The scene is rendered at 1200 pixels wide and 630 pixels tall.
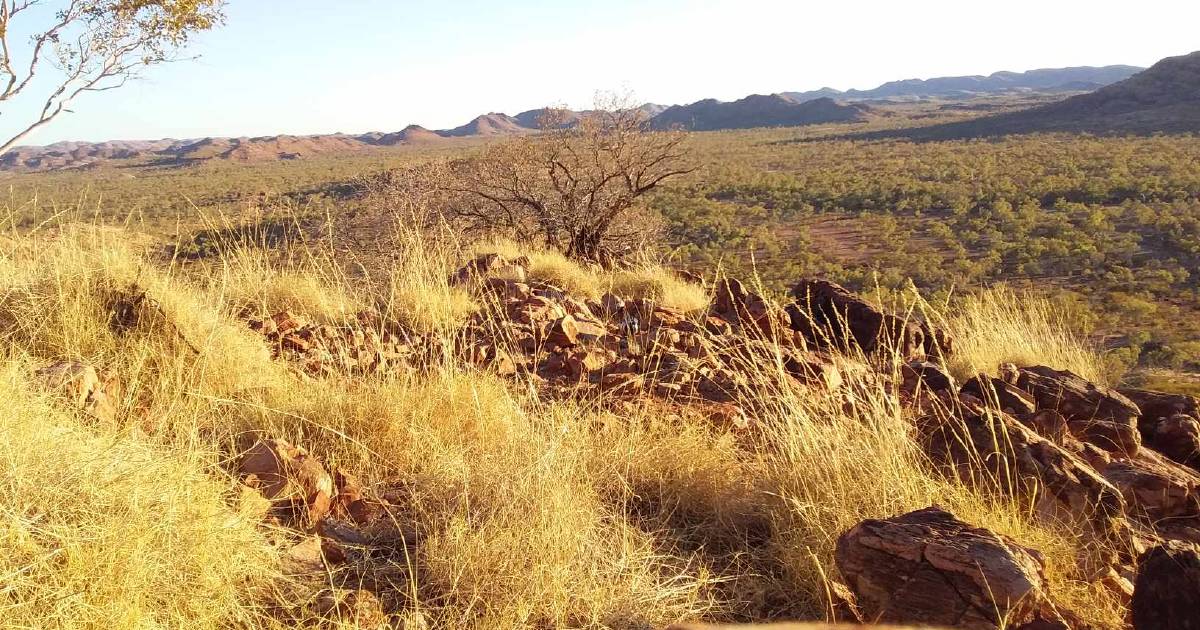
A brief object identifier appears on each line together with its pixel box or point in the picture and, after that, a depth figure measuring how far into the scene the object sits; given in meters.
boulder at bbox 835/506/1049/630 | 1.94
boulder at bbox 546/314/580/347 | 4.77
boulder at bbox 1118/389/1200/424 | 3.60
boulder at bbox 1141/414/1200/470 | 3.31
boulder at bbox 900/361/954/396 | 4.01
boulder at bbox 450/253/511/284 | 6.23
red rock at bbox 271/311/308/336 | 4.63
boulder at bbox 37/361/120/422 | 2.88
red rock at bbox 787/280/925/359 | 4.75
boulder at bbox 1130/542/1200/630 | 1.87
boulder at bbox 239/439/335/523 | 2.57
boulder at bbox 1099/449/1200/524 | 2.70
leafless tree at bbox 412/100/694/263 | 11.14
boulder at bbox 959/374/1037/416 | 3.46
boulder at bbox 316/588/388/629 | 2.01
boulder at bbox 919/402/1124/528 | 2.62
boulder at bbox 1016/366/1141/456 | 3.23
